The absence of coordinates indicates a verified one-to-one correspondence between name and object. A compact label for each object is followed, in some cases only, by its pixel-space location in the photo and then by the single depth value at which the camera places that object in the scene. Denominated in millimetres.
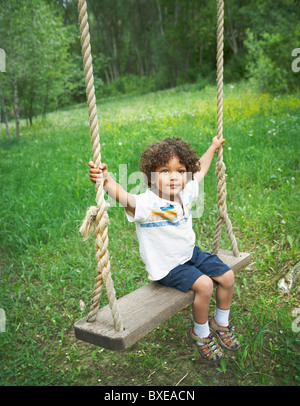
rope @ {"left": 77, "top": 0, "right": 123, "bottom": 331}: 1795
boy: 2252
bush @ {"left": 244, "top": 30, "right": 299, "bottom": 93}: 9734
